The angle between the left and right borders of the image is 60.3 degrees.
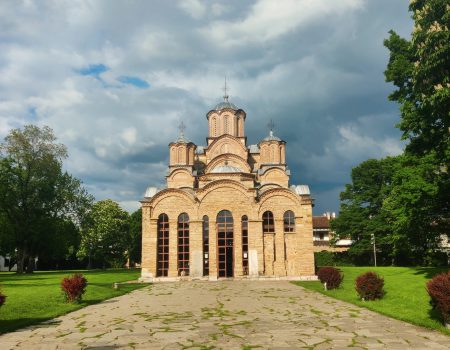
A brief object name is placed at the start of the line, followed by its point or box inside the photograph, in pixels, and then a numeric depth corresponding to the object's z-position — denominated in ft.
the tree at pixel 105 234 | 157.87
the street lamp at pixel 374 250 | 130.11
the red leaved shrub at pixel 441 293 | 27.94
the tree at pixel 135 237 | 180.14
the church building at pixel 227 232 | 91.86
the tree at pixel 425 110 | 47.80
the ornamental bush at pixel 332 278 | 59.41
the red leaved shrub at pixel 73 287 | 45.83
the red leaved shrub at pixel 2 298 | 30.84
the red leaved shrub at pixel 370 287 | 44.80
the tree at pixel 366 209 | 131.34
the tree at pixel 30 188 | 126.93
